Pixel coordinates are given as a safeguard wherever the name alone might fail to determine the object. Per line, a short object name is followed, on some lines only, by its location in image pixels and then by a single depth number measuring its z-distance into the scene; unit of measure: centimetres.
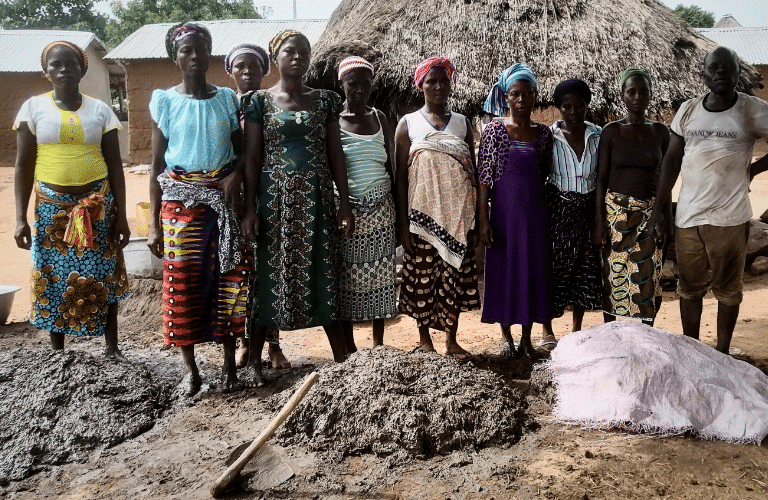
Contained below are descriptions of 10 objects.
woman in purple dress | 372
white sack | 283
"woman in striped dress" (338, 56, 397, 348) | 357
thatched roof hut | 616
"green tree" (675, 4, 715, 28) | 2670
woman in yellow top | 349
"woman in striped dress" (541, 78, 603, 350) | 381
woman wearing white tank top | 371
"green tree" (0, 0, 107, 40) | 2675
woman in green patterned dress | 327
